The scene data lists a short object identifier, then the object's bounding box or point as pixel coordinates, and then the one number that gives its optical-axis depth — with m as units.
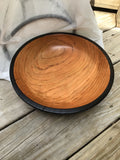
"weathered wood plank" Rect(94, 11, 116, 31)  0.99
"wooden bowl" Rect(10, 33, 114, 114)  0.58
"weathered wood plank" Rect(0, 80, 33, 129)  0.62
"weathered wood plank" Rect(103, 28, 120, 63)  0.84
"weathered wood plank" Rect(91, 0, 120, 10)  1.03
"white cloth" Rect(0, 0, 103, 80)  0.72
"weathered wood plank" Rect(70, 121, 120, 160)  0.55
